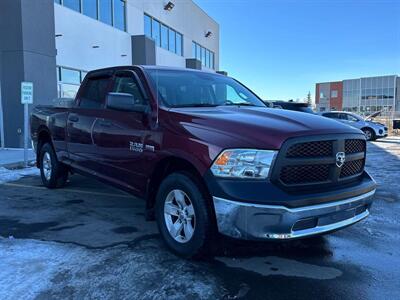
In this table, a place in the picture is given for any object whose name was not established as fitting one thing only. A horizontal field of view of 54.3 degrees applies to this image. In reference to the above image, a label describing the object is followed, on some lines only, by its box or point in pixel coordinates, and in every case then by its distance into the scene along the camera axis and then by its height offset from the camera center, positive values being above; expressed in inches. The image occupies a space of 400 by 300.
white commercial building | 496.1 +117.0
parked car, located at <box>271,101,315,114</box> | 548.8 +13.1
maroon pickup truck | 127.3 -17.1
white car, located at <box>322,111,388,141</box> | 877.2 -21.8
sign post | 384.8 +17.9
